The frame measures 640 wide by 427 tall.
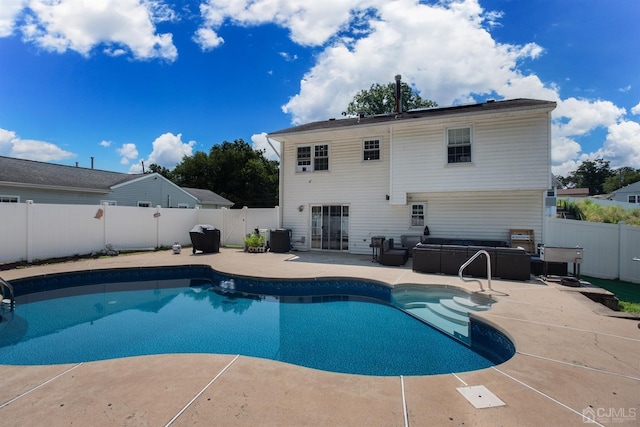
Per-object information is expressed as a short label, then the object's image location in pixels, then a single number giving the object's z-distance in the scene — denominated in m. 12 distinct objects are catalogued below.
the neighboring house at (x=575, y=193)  47.33
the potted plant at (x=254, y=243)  13.10
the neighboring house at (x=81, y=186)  14.93
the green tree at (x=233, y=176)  37.06
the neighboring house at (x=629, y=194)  32.66
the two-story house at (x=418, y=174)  10.12
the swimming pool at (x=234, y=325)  4.27
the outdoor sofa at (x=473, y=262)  7.92
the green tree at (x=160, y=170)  43.12
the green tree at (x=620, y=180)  53.11
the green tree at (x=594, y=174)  60.94
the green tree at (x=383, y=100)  27.94
